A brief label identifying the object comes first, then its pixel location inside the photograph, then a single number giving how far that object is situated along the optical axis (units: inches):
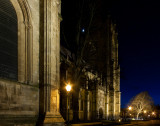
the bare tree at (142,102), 2677.2
